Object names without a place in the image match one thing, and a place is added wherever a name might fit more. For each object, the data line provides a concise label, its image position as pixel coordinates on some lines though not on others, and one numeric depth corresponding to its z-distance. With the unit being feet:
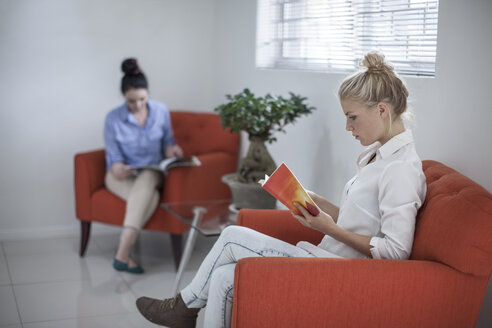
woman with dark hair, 11.27
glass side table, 8.74
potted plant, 9.46
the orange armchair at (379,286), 5.37
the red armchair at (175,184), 11.43
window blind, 7.60
